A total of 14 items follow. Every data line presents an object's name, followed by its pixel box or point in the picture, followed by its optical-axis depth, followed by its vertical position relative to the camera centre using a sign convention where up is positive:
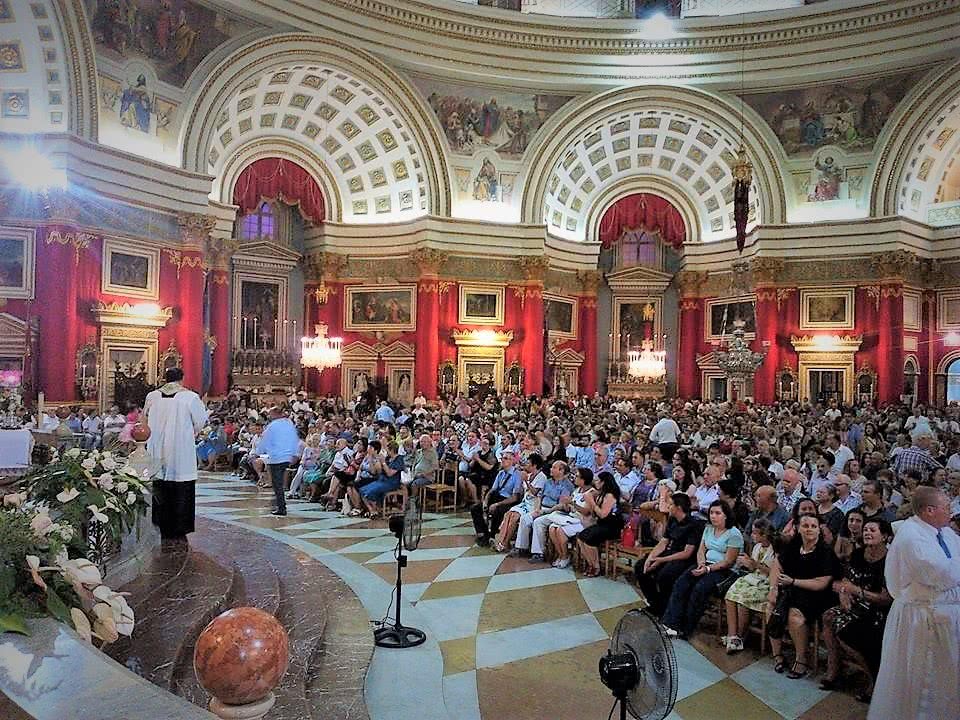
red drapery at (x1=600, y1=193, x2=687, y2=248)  30.77 +6.33
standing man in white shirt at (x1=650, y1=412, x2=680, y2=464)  14.01 -1.09
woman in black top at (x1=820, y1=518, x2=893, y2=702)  5.25 -1.62
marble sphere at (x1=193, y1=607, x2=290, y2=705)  2.01 -0.77
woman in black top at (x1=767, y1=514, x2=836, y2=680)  5.72 -1.59
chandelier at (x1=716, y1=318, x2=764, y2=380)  21.95 +0.47
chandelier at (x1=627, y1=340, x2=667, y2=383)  29.52 +0.34
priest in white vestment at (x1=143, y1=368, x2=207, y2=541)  7.33 -0.80
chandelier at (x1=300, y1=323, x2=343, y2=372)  24.57 +0.53
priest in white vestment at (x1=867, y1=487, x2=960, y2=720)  4.25 -1.37
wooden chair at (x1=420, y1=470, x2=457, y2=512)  12.25 -2.04
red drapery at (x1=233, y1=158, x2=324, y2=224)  26.02 +6.24
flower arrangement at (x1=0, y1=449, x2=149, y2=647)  2.76 -0.83
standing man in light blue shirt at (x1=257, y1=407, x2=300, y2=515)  10.98 -1.16
